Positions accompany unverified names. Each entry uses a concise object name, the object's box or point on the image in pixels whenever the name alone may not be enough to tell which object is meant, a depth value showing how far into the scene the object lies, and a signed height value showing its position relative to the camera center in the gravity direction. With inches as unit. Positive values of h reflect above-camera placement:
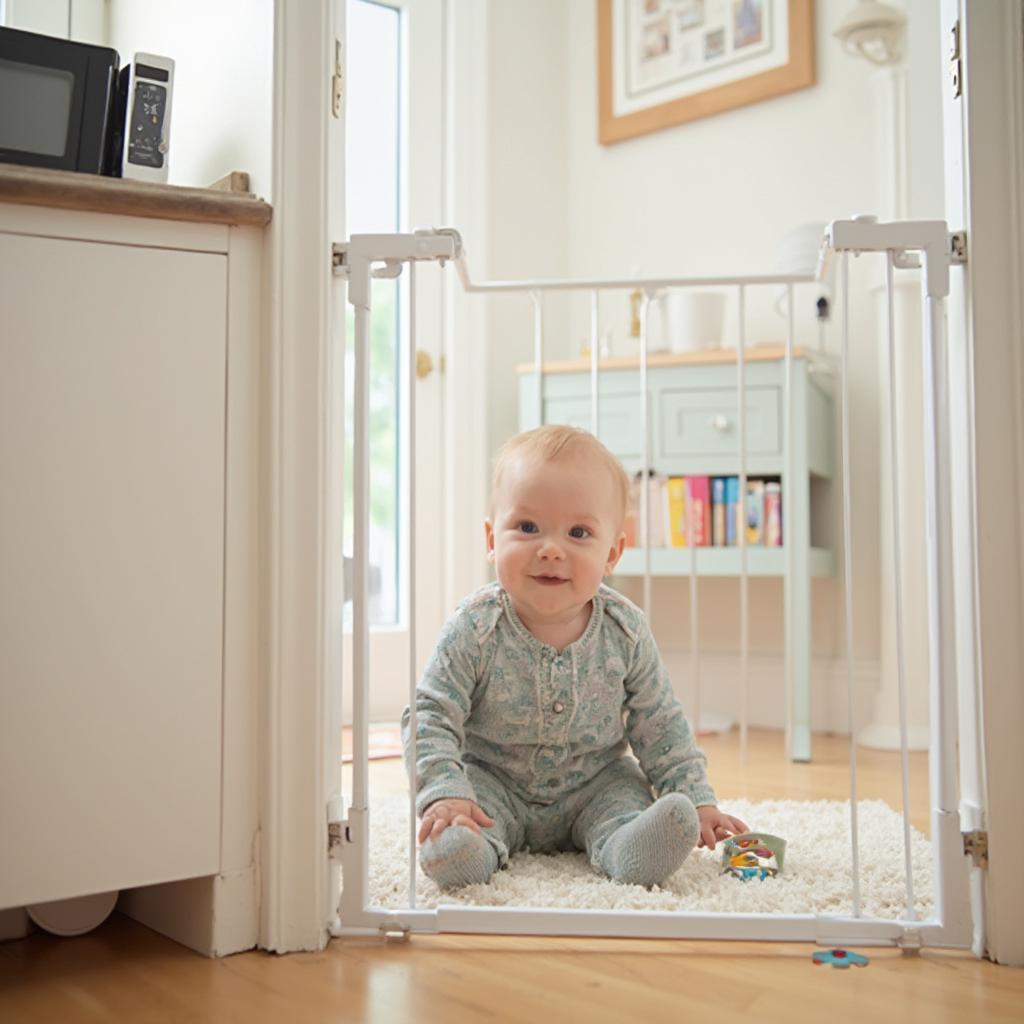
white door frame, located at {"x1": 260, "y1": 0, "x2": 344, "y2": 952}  49.7 +3.5
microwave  56.6 +24.1
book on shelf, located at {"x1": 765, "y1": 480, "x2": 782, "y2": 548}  107.0 +5.8
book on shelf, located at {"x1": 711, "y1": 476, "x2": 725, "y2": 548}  109.1 +6.1
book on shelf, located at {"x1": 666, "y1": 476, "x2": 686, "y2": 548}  110.3 +6.6
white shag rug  53.2 -15.3
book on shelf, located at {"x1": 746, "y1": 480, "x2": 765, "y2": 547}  107.4 +6.0
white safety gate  48.9 -6.7
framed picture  120.6 +57.5
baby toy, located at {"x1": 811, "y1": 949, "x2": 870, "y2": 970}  47.1 -16.0
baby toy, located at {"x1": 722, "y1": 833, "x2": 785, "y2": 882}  58.8 -14.5
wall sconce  106.6 +52.1
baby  60.6 -5.9
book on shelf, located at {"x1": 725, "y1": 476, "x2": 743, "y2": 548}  108.6 +6.2
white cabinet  45.9 +1.2
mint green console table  103.9 +14.3
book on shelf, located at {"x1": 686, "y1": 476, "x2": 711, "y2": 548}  109.4 +6.9
